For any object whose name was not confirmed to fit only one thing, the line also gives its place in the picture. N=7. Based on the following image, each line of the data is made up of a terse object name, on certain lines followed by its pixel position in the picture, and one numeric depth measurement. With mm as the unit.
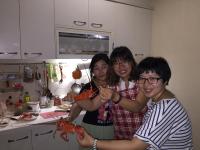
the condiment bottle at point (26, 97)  1920
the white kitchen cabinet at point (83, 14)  1789
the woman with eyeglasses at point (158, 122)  718
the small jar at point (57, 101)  2065
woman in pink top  1080
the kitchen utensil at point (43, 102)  1970
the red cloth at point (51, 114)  1712
